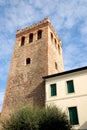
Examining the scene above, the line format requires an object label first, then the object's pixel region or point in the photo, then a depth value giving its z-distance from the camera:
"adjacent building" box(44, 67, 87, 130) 13.58
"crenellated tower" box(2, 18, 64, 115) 17.89
